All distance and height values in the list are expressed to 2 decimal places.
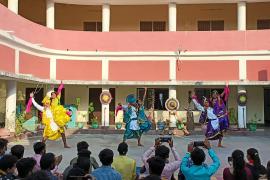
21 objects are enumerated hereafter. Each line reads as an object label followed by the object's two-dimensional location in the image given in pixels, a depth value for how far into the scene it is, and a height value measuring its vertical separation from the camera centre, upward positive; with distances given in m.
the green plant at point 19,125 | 14.49 -0.99
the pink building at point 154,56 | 19.47 +2.05
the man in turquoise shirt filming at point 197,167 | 4.56 -0.81
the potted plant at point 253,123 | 19.00 -1.30
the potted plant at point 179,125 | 18.70 -1.28
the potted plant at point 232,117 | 20.59 -1.00
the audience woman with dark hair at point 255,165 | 4.83 -0.84
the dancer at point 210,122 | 12.65 -0.78
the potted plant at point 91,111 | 20.74 -0.72
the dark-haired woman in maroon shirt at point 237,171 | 4.41 -0.82
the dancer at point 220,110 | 13.03 -0.41
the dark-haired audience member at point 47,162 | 4.50 -0.73
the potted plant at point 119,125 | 19.39 -1.33
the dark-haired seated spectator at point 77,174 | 3.76 -0.73
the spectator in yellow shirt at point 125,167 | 5.05 -0.88
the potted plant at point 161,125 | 19.06 -1.31
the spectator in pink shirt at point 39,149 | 5.72 -0.74
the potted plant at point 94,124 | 19.77 -1.31
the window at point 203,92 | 21.44 +0.30
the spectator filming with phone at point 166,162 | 4.89 -0.82
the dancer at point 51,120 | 11.69 -0.67
